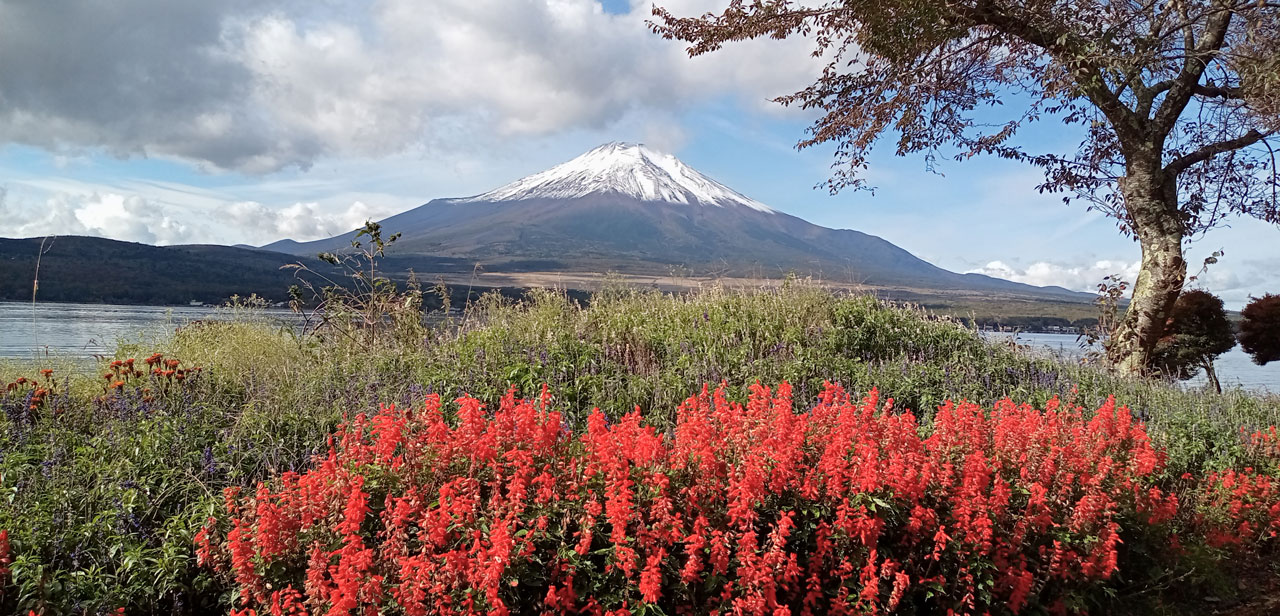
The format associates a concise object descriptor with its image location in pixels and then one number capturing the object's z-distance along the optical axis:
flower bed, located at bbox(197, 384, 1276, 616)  2.37
